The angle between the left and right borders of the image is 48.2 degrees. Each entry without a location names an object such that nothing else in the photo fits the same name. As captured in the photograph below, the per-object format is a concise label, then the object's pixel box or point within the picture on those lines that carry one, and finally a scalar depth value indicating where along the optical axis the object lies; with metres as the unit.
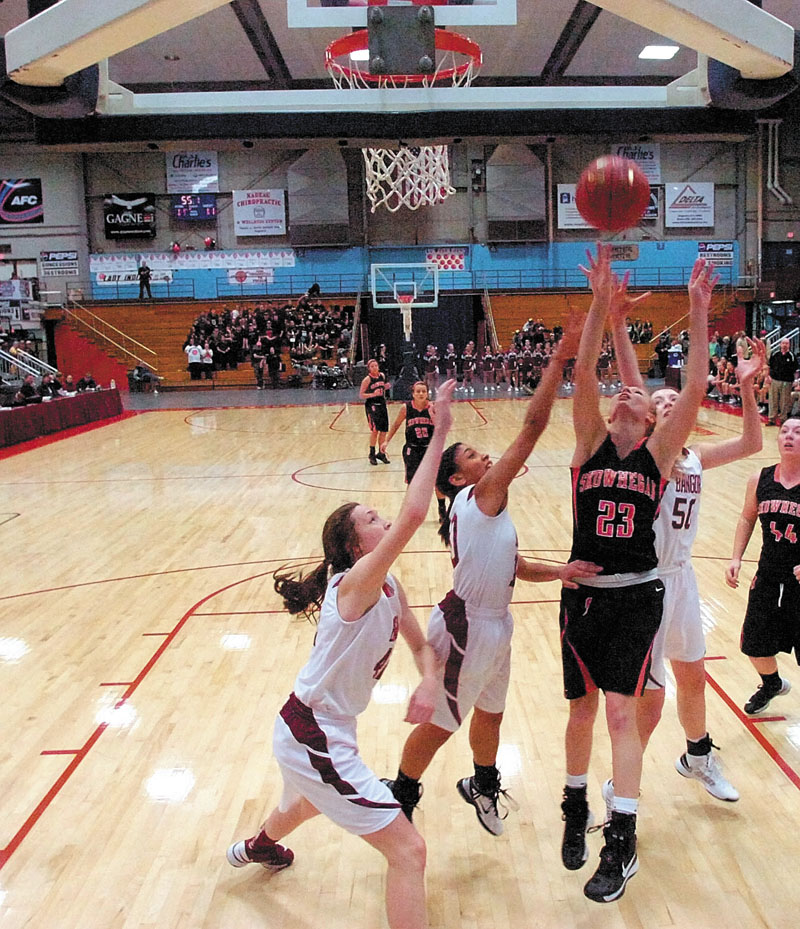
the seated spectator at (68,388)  21.19
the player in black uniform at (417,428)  8.99
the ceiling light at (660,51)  27.25
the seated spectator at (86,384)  23.34
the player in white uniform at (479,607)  3.25
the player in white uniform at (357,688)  2.76
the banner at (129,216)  33.78
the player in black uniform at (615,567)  3.18
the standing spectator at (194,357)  28.39
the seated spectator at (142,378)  28.62
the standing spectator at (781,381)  15.91
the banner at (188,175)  33.78
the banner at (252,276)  33.81
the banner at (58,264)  33.72
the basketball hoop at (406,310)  23.70
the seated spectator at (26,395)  17.84
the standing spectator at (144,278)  31.91
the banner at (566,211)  34.09
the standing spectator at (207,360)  28.45
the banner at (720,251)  34.06
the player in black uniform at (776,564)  4.36
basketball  4.36
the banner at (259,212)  33.91
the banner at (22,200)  33.56
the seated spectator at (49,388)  20.02
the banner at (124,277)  33.69
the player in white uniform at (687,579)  3.82
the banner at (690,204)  34.22
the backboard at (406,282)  32.97
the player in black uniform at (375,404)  12.56
